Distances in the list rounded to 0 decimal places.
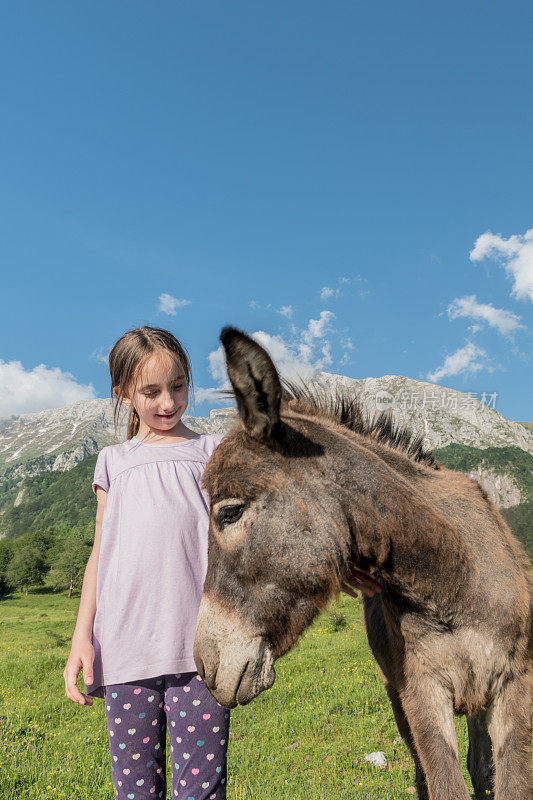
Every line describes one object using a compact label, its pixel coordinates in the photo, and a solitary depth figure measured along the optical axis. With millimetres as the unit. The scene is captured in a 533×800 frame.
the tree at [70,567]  68938
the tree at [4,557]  70800
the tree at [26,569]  72562
